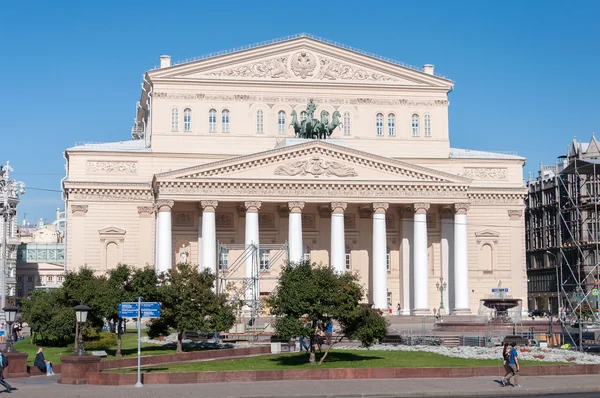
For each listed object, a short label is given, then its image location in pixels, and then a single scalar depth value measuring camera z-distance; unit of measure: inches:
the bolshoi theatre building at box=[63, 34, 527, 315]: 3021.7
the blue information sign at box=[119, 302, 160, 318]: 1535.4
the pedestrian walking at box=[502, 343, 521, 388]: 1420.0
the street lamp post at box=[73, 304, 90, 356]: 1556.3
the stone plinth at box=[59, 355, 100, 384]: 1497.3
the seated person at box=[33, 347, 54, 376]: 1702.8
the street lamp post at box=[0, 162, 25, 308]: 2682.6
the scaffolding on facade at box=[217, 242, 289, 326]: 2522.9
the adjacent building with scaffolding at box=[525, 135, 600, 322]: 3570.4
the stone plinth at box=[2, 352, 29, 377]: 1626.5
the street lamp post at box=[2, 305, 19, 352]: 1621.6
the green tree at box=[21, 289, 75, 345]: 2130.9
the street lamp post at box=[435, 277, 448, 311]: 3238.2
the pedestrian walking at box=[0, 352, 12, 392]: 1336.1
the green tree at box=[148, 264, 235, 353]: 1967.3
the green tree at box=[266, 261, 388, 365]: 1695.4
